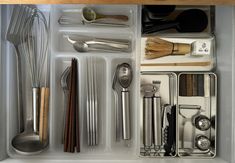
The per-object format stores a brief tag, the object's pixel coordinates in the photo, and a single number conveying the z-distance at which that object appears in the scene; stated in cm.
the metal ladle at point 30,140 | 89
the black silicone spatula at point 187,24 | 95
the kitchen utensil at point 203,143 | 93
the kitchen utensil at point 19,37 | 92
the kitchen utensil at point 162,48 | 93
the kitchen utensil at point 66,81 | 95
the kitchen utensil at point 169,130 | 93
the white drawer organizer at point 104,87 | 88
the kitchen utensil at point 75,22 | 95
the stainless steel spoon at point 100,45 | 94
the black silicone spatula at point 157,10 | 93
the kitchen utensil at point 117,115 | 95
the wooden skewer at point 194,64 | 95
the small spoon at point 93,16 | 95
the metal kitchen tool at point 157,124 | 93
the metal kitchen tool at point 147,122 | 92
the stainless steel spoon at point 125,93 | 93
